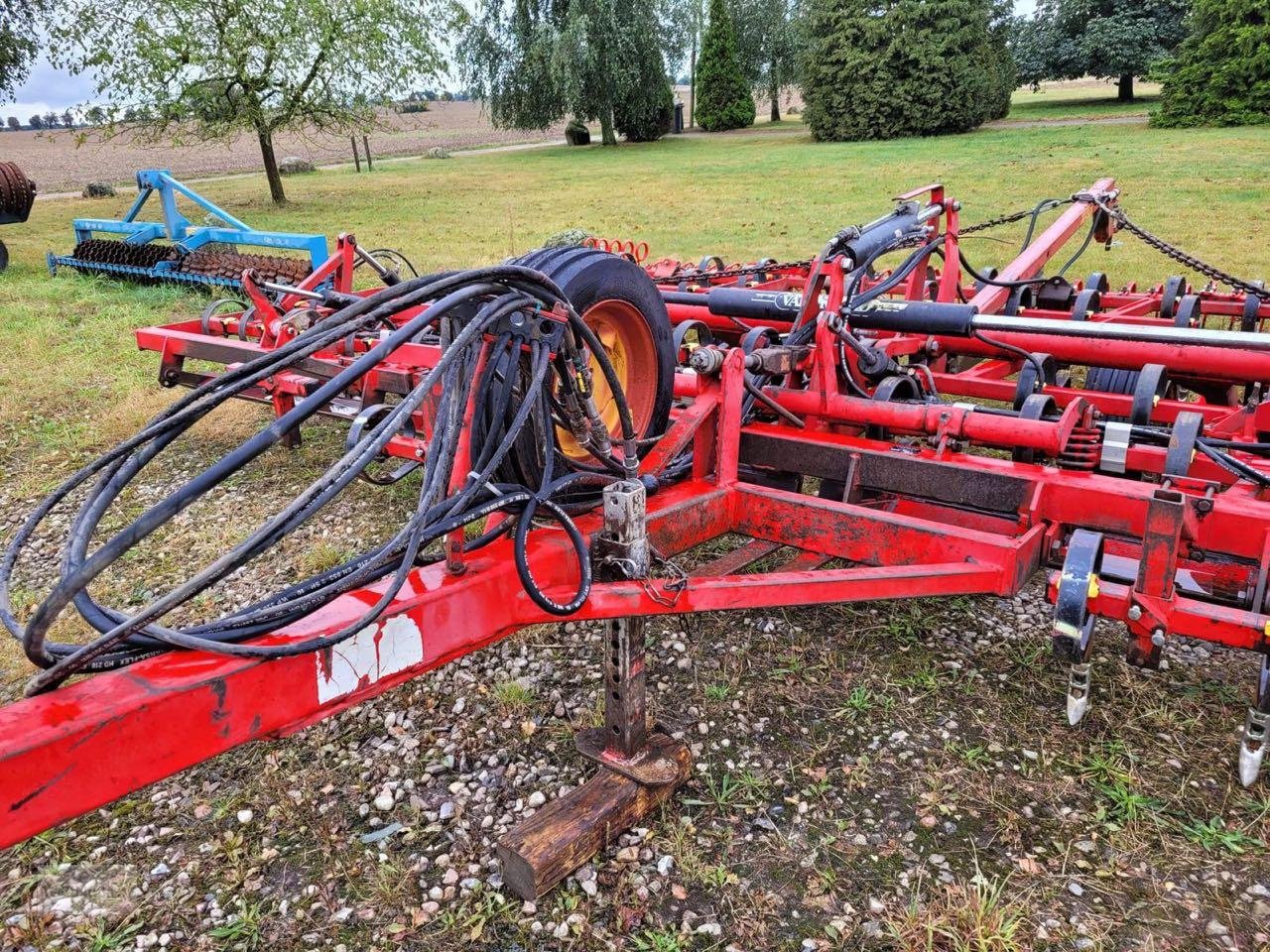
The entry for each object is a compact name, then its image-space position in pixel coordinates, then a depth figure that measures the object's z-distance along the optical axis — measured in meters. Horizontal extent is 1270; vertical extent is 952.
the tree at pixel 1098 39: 32.81
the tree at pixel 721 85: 38.00
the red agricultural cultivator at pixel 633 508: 1.83
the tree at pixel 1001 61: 30.67
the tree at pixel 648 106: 32.78
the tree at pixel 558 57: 30.09
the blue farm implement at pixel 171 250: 9.80
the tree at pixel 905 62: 28.41
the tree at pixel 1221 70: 24.20
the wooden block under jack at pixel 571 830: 2.63
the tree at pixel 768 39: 44.78
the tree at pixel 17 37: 20.17
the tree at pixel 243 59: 17.58
